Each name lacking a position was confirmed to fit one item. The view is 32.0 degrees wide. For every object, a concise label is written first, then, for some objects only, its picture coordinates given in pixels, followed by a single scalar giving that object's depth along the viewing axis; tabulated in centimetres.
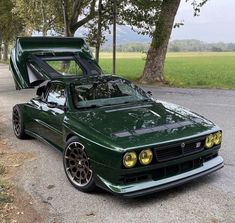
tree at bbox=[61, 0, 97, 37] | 2236
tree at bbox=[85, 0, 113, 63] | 1955
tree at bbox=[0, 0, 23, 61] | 4238
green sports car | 455
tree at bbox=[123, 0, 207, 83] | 1695
